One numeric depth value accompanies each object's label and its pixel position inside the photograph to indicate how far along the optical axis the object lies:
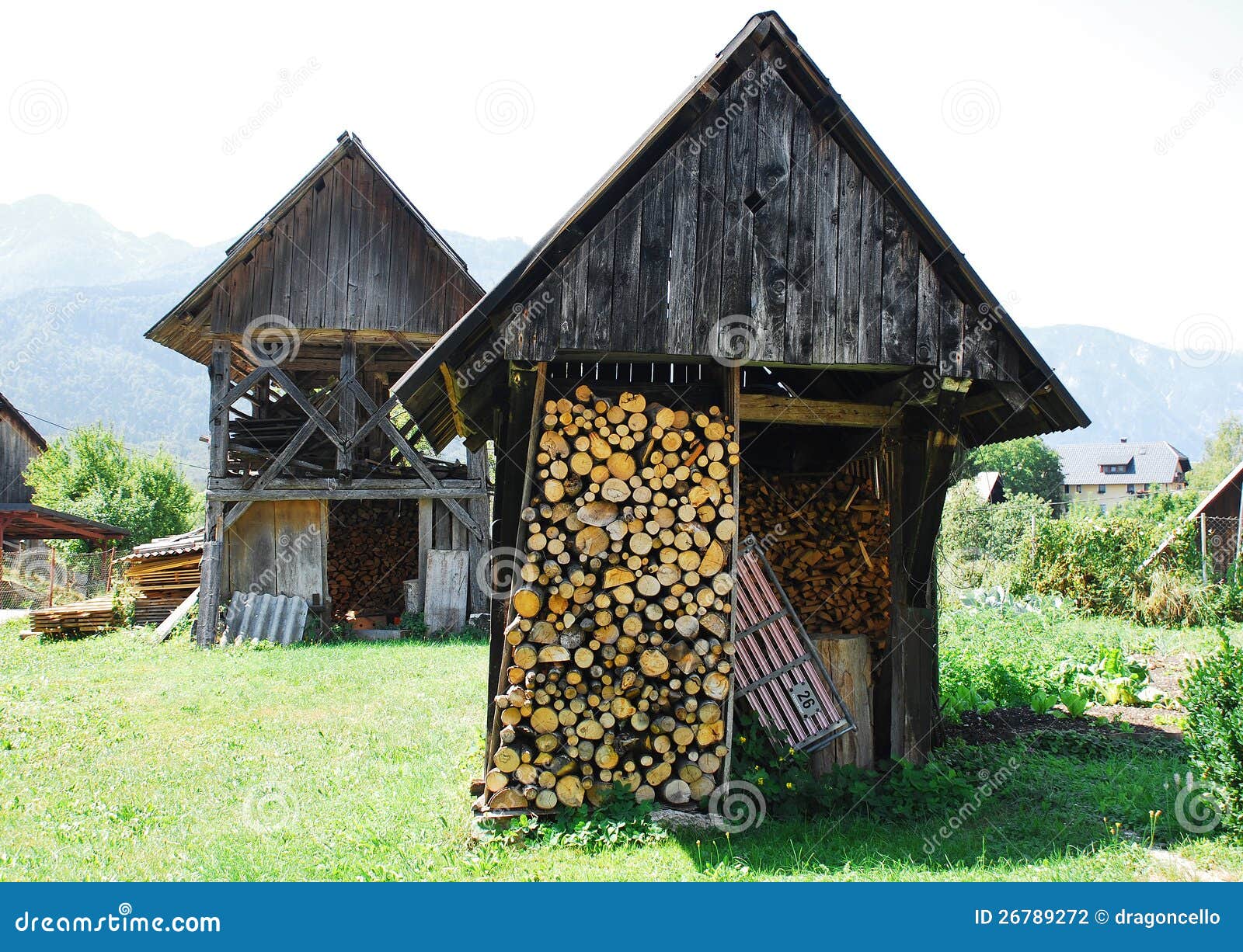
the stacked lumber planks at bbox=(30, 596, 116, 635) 16.84
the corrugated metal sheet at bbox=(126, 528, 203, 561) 18.09
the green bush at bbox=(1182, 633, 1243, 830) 5.61
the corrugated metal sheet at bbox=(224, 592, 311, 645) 15.55
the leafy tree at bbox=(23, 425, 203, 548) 31.88
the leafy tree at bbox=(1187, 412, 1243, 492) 65.44
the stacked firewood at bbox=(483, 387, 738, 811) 5.94
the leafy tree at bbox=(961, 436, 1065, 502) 74.95
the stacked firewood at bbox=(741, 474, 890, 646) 8.20
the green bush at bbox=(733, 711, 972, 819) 6.52
